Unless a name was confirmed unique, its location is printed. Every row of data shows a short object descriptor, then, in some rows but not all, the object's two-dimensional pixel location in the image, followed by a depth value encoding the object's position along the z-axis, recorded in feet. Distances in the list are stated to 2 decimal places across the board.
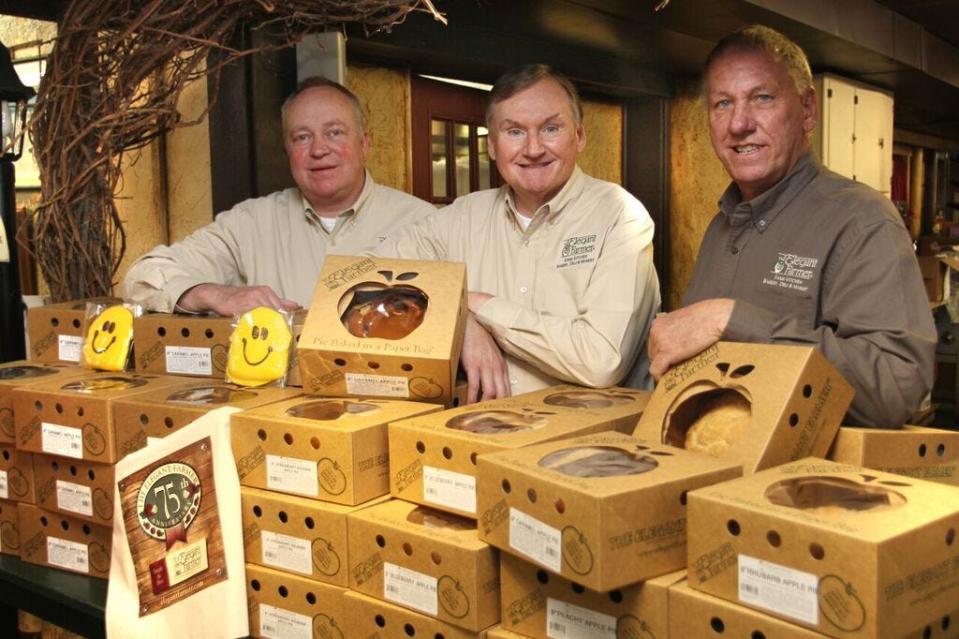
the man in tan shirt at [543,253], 6.28
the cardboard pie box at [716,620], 3.23
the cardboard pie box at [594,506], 3.53
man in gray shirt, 4.79
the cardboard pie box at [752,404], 4.09
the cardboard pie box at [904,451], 4.37
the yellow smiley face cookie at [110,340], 7.03
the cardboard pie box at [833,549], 3.01
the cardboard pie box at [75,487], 6.21
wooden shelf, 6.01
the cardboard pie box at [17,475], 6.73
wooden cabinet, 19.30
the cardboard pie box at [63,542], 6.47
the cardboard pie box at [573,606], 3.67
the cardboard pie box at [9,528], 6.93
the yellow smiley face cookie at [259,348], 6.18
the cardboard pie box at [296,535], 4.88
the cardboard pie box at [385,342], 5.42
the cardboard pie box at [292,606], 4.92
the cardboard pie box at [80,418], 5.98
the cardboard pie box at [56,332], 7.54
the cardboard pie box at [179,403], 5.68
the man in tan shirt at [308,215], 8.76
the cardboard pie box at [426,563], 4.24
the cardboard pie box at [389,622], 4.38
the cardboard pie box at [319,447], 4.89
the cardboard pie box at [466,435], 4.53
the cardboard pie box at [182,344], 6.71
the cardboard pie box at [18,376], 6.57
